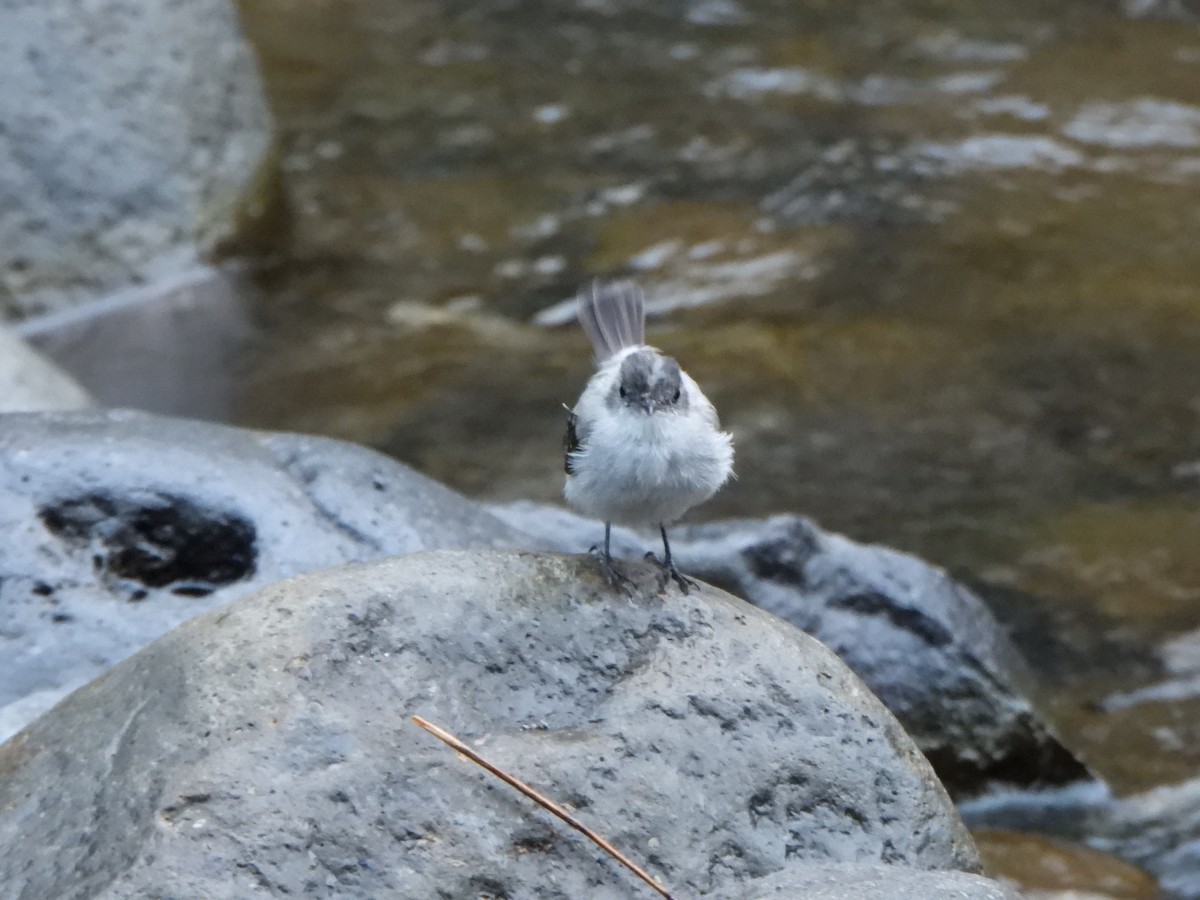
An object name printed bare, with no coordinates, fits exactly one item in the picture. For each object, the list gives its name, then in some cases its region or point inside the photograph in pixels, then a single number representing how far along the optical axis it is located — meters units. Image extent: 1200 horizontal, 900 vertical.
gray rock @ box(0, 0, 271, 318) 16.33
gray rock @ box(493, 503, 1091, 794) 10.41
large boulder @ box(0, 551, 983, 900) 5.37
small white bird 7.13
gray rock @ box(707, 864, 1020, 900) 5.49
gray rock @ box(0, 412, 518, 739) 8.00
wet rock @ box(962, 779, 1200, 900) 10.41
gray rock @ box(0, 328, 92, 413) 11.50
